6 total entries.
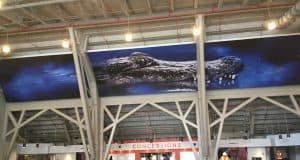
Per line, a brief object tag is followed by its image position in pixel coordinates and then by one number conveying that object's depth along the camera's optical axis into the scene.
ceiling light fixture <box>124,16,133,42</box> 7.12
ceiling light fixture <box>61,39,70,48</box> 7.70
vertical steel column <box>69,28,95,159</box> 8.04
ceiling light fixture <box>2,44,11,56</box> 7.60
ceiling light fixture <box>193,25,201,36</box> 7.09
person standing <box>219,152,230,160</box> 9.67
